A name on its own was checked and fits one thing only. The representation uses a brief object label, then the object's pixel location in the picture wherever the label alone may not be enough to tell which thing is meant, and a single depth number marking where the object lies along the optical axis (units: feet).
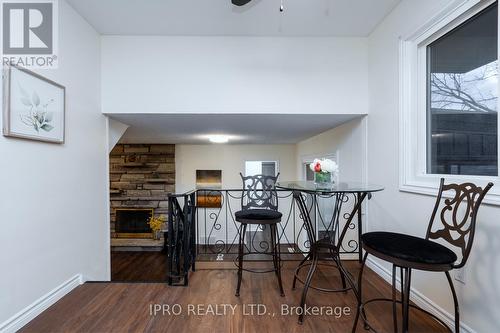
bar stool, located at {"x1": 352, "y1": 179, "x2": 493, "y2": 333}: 3.95
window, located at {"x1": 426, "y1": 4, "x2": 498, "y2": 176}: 4.73
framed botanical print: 5.19
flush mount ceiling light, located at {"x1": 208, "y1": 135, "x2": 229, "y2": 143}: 14.85
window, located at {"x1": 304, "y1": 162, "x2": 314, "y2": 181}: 16.98
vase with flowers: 6.66
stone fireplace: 19.35
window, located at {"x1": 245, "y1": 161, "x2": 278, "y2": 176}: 20.40
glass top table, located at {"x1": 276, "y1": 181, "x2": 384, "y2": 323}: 5.52
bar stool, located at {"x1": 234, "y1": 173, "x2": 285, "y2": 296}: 6.70
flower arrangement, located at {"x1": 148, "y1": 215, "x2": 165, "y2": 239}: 18.79
